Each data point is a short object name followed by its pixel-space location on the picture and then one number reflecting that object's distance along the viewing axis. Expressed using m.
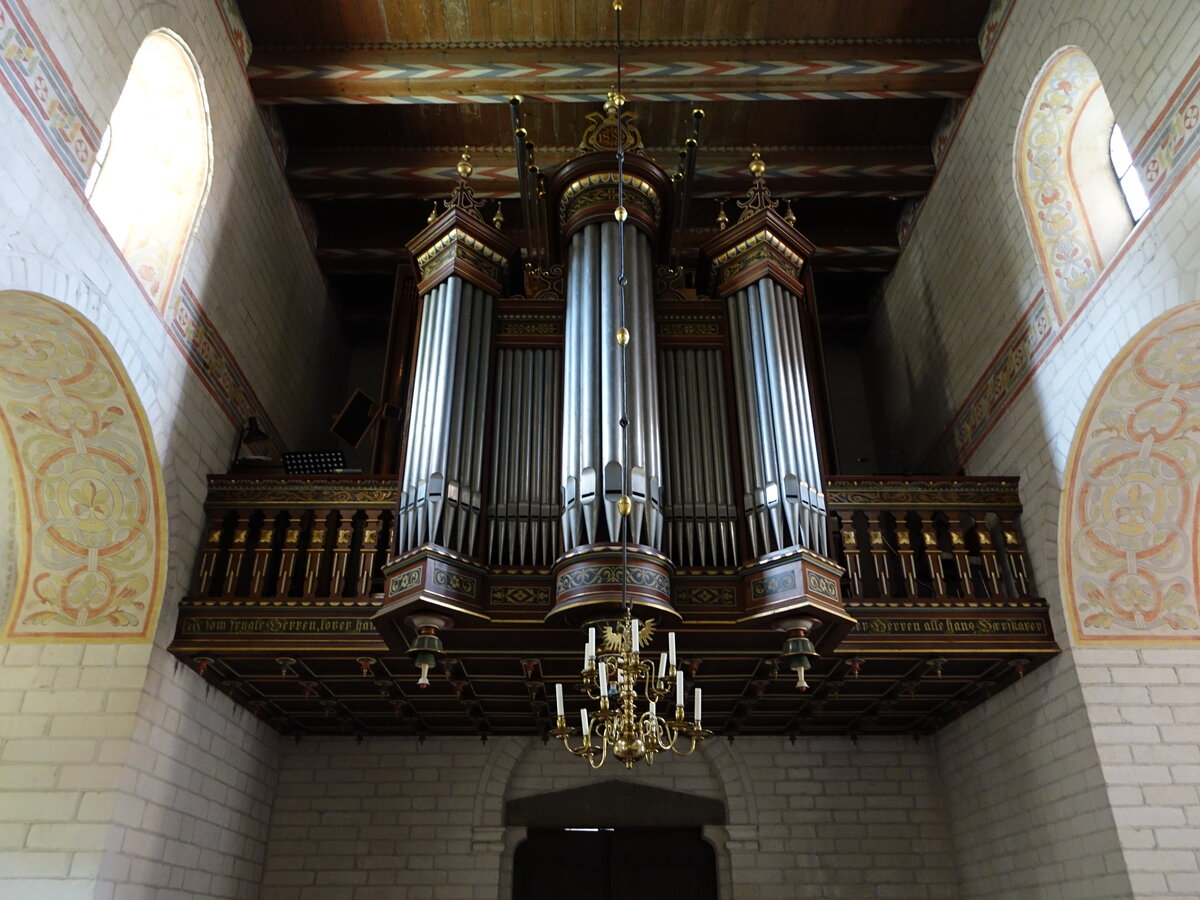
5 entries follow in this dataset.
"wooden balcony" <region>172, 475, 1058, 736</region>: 6.72
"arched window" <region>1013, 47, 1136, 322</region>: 6.89
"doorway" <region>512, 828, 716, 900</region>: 8.82
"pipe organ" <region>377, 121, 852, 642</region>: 6.28
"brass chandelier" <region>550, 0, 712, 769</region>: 4.84
